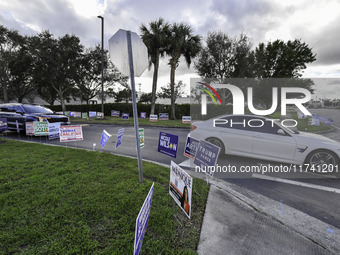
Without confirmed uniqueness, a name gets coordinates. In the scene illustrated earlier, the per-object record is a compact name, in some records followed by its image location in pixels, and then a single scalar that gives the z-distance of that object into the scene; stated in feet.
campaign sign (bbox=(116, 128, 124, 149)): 18.52
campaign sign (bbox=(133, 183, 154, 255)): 4.87
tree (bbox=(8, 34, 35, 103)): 74.59
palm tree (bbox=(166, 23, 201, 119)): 59.78
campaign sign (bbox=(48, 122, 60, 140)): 25.48
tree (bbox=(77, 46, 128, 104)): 80.43
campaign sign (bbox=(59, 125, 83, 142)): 19.41
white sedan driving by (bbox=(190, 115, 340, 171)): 15.07
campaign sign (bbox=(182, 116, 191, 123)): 53.21
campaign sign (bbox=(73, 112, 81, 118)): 68.16
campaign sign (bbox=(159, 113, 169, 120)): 64.54
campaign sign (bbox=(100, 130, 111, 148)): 18.40
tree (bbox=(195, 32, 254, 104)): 59.52
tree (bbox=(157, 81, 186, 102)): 128.98
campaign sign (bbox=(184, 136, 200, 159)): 14.06
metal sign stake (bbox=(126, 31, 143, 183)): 10.51
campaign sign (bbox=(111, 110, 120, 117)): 75.61
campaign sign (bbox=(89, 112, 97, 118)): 67.20
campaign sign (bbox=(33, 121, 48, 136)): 24.27
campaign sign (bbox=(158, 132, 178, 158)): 15.40
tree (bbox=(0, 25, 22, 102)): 76.89
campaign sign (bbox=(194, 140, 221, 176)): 11.45
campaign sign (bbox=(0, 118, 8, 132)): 26.03
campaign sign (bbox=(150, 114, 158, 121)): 57.40
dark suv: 28.02
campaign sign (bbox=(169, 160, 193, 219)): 7.92
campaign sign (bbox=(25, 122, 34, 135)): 26.40
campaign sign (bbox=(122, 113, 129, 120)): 63.71
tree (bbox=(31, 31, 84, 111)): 70.28
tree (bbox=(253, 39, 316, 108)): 83.25
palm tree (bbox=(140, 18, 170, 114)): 59.93
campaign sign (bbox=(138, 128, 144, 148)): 18.26
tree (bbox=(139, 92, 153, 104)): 136.56
